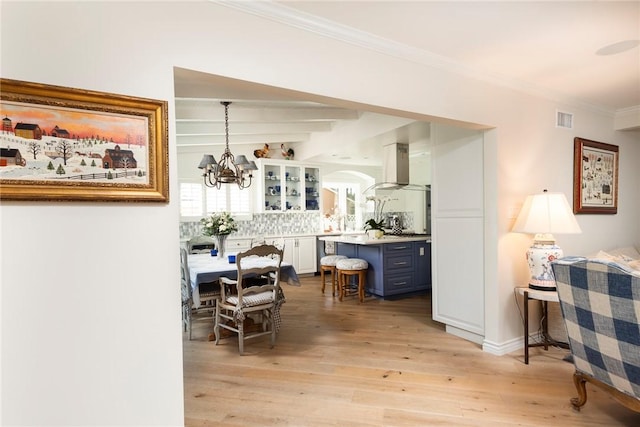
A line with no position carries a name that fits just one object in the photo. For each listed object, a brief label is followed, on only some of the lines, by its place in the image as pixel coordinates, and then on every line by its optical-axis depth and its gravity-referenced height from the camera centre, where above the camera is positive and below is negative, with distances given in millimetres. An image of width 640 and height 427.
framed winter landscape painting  1360 +291
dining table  3289 -637
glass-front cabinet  6723 +462
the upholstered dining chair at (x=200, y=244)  5288 -558
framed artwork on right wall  3596 +306
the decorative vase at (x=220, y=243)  4254 -435
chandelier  4035 +522
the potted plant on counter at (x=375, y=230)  5312 -376
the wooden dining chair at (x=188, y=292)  3529 -886
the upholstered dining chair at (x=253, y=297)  3115 -875
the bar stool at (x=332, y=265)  5256 -910
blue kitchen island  4953 -852
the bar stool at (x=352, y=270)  4914 -937
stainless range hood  5453 +674
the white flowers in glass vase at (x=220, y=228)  4191 -237
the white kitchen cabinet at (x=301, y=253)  6707 -914
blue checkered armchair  1723 -667
